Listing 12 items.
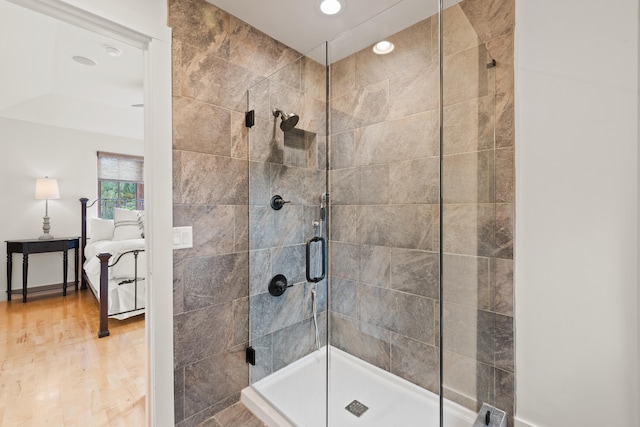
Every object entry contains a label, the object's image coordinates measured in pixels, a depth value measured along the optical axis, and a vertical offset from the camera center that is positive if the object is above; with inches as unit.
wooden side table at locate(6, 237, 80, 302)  146.1 -19.3
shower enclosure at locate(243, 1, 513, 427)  52.6 -4.4
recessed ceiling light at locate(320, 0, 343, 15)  61.2 +43.9
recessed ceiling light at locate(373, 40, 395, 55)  55.8 +31.6
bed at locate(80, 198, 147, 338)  110.5 -27.8
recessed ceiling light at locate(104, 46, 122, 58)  93.1 +52.5
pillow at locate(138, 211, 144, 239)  177.7 -7.3
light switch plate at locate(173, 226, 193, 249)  57.5 -5.1
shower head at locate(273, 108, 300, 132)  66.1 +21.0
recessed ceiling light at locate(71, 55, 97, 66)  101.1 +53.8
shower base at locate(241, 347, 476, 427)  56.4 -38.8
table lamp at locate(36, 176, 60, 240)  155.6 +10.3
